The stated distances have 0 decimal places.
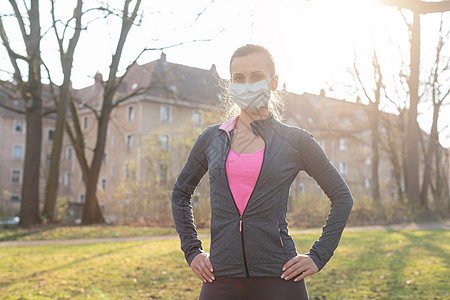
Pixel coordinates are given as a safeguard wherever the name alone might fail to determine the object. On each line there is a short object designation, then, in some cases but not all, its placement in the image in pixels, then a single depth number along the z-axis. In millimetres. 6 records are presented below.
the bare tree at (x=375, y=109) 26470
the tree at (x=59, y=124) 17984
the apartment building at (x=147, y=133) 22688
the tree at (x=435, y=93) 26230
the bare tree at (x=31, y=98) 17188
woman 2225
